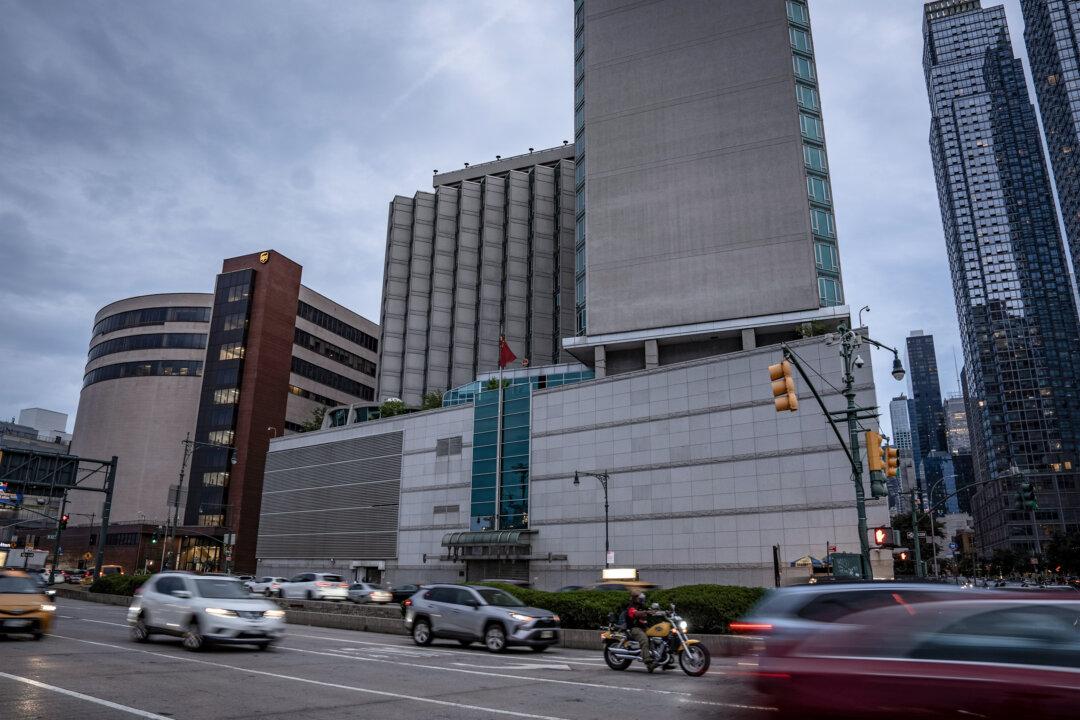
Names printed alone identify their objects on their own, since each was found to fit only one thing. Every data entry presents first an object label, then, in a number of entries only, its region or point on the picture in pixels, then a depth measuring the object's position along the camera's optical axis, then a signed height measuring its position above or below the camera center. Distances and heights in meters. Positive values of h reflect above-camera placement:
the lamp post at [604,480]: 41.41 +4.73
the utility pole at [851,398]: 17.62 +3.92
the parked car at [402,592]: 41.25 -2.17
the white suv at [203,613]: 15.88 -1.35
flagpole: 57.38 +6.91
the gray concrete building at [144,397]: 99.75 +21.46
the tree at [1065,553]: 88.12 +0.47
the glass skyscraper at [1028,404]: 151.50 +37.18
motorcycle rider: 14.95 -1.54
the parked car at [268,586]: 40.25 -1.86
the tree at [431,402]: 81.74 +16.89
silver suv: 18.92 -1.74
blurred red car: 4.72 -0.75
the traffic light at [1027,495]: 29.41 +2.44
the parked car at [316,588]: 38.06 -1.84
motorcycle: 14.59 -1.89
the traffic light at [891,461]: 21.25 +2.74
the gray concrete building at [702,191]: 61.00 +31.78
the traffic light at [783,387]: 17.53 +3.97
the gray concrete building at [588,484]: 44.12 +5.07
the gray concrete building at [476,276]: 100.31 +38.78
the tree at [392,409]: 81.31 +15.82
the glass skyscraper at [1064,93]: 183.00 +117.05
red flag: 55.65 +15.02
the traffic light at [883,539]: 20.12 +0.46
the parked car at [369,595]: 39.44 -2.24
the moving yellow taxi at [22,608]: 16.69 -1.30
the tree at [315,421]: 94.56 +16.95
